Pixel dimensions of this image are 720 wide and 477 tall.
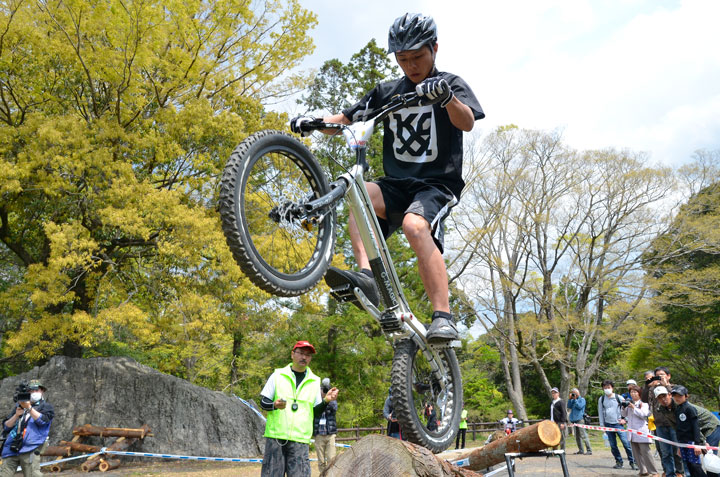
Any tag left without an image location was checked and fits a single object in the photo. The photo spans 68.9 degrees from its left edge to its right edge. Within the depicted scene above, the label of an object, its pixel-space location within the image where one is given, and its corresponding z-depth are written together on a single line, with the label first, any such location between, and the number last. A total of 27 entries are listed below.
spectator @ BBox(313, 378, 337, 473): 9.79
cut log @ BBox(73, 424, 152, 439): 12.44
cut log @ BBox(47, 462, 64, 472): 11.48
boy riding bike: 3.20
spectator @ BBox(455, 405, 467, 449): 15.62
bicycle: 2.58
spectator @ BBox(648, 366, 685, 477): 7.77
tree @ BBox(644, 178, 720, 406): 21.70
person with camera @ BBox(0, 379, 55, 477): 7.45
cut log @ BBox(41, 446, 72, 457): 11.62
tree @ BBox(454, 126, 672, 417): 22.86
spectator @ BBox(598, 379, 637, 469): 11.37
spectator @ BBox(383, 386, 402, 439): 10.94
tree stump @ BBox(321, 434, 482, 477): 3.35
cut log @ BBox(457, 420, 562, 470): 6.12
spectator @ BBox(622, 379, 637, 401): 10.30
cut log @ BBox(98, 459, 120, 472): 11.77
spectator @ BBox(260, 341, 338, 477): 4.85
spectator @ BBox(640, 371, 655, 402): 9.50
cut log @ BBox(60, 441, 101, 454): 11.95
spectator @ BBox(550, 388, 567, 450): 13.48
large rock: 13.12
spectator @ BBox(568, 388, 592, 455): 13.39
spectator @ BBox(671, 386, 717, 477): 7.25
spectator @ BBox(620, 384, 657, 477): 9.70
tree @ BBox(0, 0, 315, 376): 11.95
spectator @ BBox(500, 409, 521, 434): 16.19
